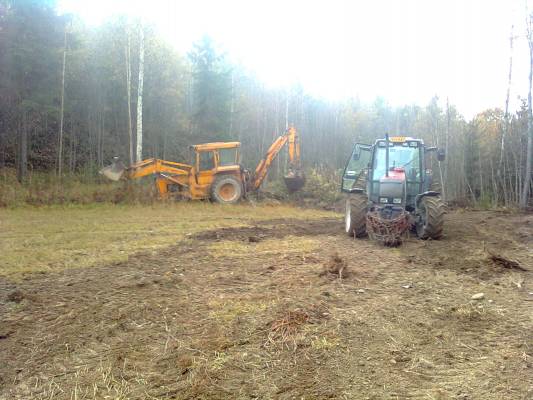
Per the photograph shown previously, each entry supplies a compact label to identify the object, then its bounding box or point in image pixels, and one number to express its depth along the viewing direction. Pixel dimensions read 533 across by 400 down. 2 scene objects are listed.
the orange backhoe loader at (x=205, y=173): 17.86
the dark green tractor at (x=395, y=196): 9.39
